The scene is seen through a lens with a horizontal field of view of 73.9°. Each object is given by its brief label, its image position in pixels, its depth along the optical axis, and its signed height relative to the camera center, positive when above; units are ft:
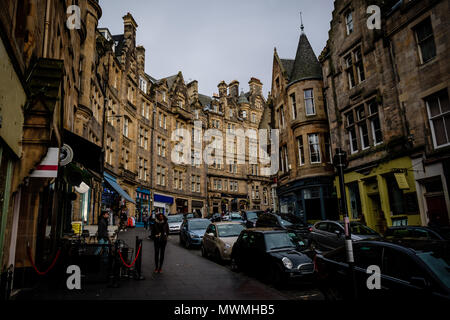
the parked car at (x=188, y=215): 94.13 +1.72
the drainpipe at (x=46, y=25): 26.30 +17.39
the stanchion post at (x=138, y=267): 28.25 -4.21
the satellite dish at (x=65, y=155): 29.01 +6.88
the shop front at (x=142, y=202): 111.75 +7.72
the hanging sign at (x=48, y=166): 21.57 +4.35
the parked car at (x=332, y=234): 39.86 -2.69
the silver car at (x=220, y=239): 39.17 -2.71
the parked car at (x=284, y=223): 48.80 -1.09
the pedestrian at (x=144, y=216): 112.91 +2.20
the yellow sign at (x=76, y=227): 51.26 -0.29
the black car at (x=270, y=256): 25.57 -3.69
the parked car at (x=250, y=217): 67.69 +0.20
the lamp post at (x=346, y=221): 17.50 -0.48
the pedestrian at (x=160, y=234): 32.11 -1.33
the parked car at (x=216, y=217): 97.49 +0.69
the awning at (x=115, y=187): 73.51 +9.16
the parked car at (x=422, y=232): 32.52 -2.39
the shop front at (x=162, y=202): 123.74 +8.06
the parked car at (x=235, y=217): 85.12 +0.42
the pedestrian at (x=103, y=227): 36.68 -0.42
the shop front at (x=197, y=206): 148.62 +6.91
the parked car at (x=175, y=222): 81.25 -0.27
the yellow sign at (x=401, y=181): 47.39 +4.75
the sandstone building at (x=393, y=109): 44.24 +17.90
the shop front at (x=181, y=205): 140.56 +7.35
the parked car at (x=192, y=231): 53.71 -2.05
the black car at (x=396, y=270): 13.73 -3.05
